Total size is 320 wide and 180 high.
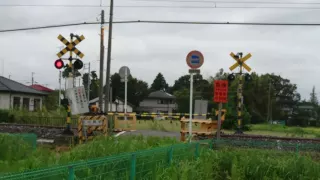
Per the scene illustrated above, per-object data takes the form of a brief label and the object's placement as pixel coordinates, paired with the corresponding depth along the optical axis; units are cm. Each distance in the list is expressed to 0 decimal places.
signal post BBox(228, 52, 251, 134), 1992
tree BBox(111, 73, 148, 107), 6694
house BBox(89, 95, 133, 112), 6214
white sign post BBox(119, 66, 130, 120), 1746
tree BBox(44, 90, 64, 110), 4698
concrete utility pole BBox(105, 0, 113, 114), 1819
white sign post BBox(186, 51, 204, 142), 1035
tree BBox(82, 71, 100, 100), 5758
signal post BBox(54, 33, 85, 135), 1366
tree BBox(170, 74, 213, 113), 5526
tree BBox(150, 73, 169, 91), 10612
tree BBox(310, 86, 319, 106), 7249
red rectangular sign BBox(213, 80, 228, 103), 1072
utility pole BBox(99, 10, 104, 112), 1795
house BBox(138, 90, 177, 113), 7841
